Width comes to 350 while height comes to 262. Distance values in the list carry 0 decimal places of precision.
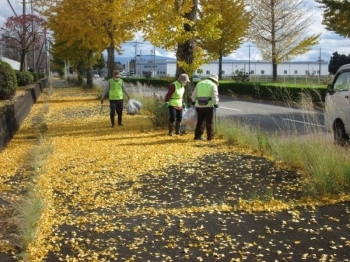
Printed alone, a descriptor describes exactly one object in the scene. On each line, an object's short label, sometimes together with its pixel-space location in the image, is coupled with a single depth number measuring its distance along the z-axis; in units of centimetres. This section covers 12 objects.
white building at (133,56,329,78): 10038
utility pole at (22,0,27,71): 4905
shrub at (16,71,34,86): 3584
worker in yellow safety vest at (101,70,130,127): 1650
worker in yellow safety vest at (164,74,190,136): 1395
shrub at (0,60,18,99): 2231
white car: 1111
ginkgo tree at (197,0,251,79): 4194
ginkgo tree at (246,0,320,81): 4212
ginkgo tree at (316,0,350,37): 2250
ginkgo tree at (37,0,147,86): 2311
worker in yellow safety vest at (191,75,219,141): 1302
